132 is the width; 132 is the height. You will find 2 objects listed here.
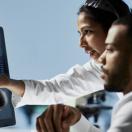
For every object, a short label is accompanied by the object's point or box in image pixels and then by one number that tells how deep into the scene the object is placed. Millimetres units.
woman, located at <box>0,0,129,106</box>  1661
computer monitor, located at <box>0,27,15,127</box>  1531
